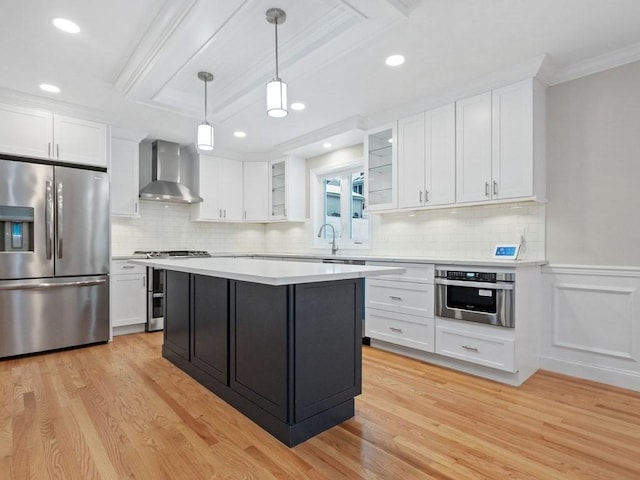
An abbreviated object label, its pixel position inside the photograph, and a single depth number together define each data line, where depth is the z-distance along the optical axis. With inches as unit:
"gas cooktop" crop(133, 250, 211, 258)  185.9
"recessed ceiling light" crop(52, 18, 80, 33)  93.7
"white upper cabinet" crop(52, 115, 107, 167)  148.7
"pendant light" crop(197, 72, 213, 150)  112.6
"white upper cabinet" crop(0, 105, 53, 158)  137.3
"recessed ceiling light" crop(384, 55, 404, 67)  110.3
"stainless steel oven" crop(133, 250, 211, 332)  178.7
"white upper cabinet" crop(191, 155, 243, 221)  213.2
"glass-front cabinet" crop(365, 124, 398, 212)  155.2
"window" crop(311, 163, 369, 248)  195.3
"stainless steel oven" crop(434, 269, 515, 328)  109.9
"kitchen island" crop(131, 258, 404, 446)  76.4
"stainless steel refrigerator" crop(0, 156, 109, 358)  136.6
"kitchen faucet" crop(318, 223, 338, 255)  190.9
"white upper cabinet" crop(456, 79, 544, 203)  116.6
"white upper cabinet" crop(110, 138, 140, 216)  178.4
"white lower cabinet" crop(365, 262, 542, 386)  111.0
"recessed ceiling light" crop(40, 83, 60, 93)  131.3
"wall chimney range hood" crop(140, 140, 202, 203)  192.4
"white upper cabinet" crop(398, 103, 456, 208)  136.5
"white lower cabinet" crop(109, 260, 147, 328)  168.9
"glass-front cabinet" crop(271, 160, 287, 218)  216.7
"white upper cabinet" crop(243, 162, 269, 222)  228.7
